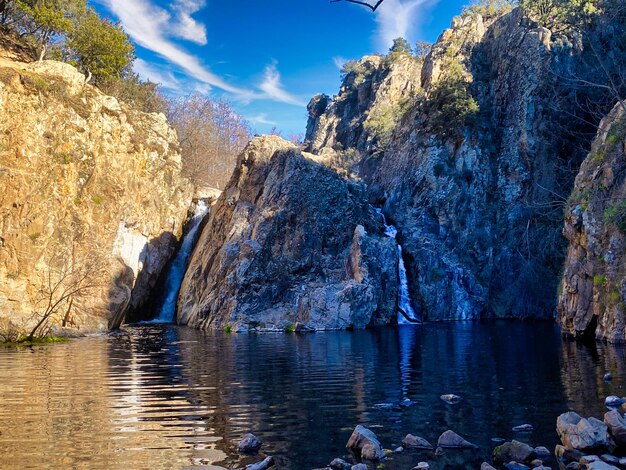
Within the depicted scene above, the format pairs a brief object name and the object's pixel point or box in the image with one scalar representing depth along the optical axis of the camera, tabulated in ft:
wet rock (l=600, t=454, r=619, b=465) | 27.09
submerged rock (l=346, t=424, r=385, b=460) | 29.50
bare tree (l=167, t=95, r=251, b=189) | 244.01
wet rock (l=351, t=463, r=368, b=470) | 26.32
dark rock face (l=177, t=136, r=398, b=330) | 139.44
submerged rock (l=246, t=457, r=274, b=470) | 27.63
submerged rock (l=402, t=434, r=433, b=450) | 31.42
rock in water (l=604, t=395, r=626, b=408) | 39.27
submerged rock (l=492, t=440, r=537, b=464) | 28.27
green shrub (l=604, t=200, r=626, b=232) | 80.69
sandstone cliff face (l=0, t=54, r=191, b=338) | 121.19
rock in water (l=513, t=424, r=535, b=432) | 34.21
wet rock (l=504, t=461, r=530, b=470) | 27.25
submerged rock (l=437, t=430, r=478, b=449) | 31.24
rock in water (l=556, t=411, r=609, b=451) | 29.04
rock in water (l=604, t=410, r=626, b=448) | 29.27
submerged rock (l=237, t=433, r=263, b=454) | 31.17
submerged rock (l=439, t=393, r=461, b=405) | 43.30
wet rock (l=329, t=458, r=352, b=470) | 27.48
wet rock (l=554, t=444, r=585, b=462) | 28.40
